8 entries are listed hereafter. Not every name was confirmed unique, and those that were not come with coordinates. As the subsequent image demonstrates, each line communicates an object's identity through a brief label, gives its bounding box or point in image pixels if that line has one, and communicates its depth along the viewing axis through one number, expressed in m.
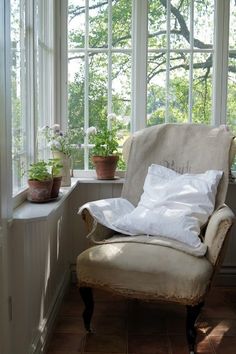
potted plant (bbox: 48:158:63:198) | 2.10
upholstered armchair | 1.96
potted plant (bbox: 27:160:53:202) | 1.97
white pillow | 2.17
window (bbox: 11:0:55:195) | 1.90
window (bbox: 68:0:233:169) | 2.90
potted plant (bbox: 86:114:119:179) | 2.84
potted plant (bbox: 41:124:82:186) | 2.51
